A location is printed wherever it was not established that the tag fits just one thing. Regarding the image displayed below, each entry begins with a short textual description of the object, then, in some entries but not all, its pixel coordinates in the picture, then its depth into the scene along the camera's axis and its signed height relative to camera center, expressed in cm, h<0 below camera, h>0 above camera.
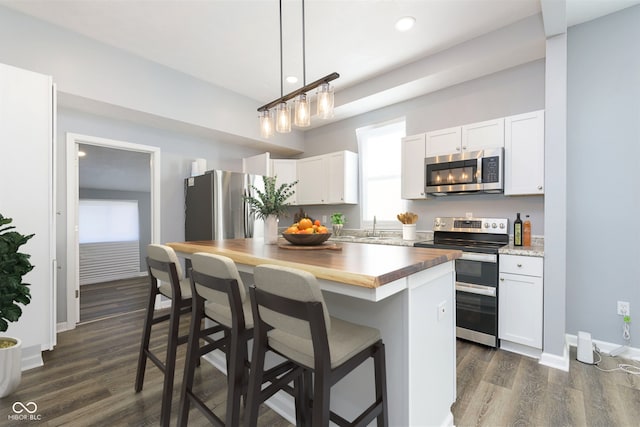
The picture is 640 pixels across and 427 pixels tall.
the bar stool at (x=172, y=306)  165 -58
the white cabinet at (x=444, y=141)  316 +78
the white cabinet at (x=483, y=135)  290 +78
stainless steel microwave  287 +41
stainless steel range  261 -64
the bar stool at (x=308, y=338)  98 -52
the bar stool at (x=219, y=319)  129 -55
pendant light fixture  195 +74
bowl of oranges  200 -15
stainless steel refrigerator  367 +6
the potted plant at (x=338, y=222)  428 -15
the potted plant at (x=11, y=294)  183 -53
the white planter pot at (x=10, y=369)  194 -105
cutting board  192 -24
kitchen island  119 -51
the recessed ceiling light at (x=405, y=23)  259 +170
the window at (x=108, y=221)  608 -20
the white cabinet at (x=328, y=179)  431 +50
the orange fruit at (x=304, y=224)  207 -9
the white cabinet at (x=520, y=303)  243 -78
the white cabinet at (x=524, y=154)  268 +55
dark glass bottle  280 -19
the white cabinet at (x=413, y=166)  345 +55
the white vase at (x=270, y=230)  230 -15
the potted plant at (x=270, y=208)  219 +3
